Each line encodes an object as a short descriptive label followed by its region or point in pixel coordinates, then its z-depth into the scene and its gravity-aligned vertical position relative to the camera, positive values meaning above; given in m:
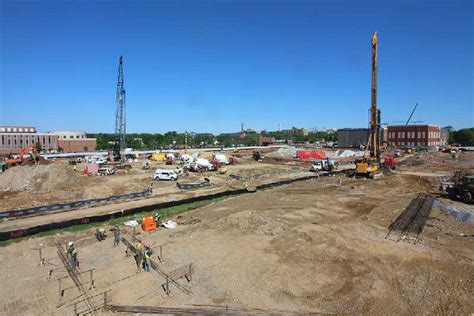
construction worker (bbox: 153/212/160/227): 22.93 -5.64
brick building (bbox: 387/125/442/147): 129.88 +3.19
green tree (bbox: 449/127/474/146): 155.12 +3.38
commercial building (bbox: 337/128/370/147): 124.19 +1.94
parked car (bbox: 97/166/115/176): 50.44 -5.16
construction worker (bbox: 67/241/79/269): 15.73 -5.73
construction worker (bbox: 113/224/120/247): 19.17 -5.80
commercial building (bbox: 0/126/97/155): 123.69 -1.56
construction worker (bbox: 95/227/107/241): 20.11 -5.91
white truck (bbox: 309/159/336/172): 55.94 -4.32
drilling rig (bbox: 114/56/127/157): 77.56 +2.96
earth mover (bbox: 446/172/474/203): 27.89 -3.99
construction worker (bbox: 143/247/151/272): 15.26 -5.72
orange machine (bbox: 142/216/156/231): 22.09 -5.77
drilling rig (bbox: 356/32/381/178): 45.88 +0.05
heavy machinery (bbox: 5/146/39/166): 50.62 -3.67
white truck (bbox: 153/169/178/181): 44.84 -4.93
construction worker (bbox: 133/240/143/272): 15.56 -5.61
